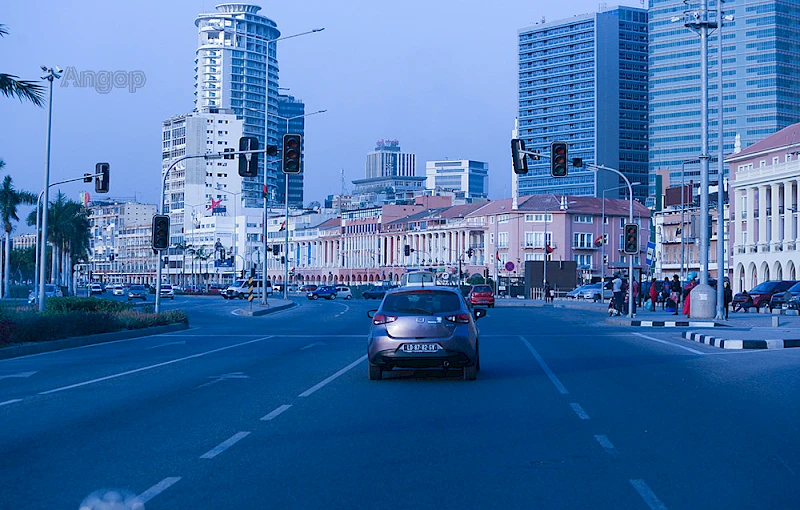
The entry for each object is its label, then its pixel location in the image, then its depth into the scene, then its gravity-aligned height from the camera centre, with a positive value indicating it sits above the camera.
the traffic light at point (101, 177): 38.94 +3.77
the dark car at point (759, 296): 57.58 -1.11
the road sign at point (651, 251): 52.00 +1.41
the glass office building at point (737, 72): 156.00 +34.06
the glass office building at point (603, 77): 197.38 +40.72
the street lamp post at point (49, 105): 39.69 +6.75
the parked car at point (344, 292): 104.39 -2.00
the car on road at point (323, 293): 95.50 -1.96
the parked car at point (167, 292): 94.17 -2.01
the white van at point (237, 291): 92.44 -1.78
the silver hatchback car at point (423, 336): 15.25 -0.97
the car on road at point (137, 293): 85.56 -1.96
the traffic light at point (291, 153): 29.66 +3.70
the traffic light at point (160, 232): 35.81 +1.47
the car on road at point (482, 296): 62.41 -1.36
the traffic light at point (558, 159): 32.34 +3.89
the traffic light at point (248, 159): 31.34 +3.72
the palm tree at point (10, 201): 79.56 +5.71
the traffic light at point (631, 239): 38.84 +1.49
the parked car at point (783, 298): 51.75 -1.07
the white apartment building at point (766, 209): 83.62 +6.25
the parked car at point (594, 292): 81.00 -1.39
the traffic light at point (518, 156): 31.97 +3.93
